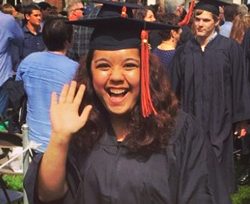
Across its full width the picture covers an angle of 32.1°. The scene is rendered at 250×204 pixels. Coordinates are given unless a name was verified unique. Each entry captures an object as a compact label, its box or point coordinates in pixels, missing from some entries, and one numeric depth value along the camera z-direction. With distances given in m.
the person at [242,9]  6.23
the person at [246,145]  4.57
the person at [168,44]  4.20
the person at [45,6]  8.80
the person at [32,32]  5.87
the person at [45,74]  3.25
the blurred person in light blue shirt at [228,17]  6.05
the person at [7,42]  5.20
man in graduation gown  3.72
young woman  1.65
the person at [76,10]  5.43
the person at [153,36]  5.19
